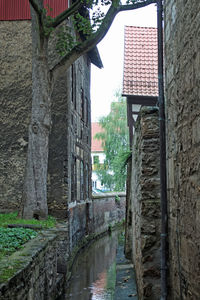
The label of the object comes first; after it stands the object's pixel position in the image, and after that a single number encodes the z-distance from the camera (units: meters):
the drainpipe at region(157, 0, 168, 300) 4.56
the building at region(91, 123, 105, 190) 46.32
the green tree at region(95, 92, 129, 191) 32.59
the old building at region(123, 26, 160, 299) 5.30
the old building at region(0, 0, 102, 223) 12.47
